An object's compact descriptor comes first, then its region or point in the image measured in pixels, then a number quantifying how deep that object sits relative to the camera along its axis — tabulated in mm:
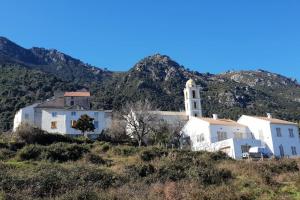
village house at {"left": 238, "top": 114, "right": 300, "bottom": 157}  60438
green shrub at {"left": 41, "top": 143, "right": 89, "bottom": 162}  38844
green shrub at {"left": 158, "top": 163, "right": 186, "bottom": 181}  26547
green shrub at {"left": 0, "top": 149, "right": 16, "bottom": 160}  38312
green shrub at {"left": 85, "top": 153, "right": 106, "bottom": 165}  37209
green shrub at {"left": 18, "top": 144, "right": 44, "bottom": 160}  38519
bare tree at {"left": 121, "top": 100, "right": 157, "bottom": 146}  65200
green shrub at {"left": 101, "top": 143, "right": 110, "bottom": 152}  47406
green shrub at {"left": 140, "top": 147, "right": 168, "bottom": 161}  40472
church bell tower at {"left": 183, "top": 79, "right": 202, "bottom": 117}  88125
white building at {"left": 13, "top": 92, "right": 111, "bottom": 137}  68500
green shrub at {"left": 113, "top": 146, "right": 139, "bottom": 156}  45094
